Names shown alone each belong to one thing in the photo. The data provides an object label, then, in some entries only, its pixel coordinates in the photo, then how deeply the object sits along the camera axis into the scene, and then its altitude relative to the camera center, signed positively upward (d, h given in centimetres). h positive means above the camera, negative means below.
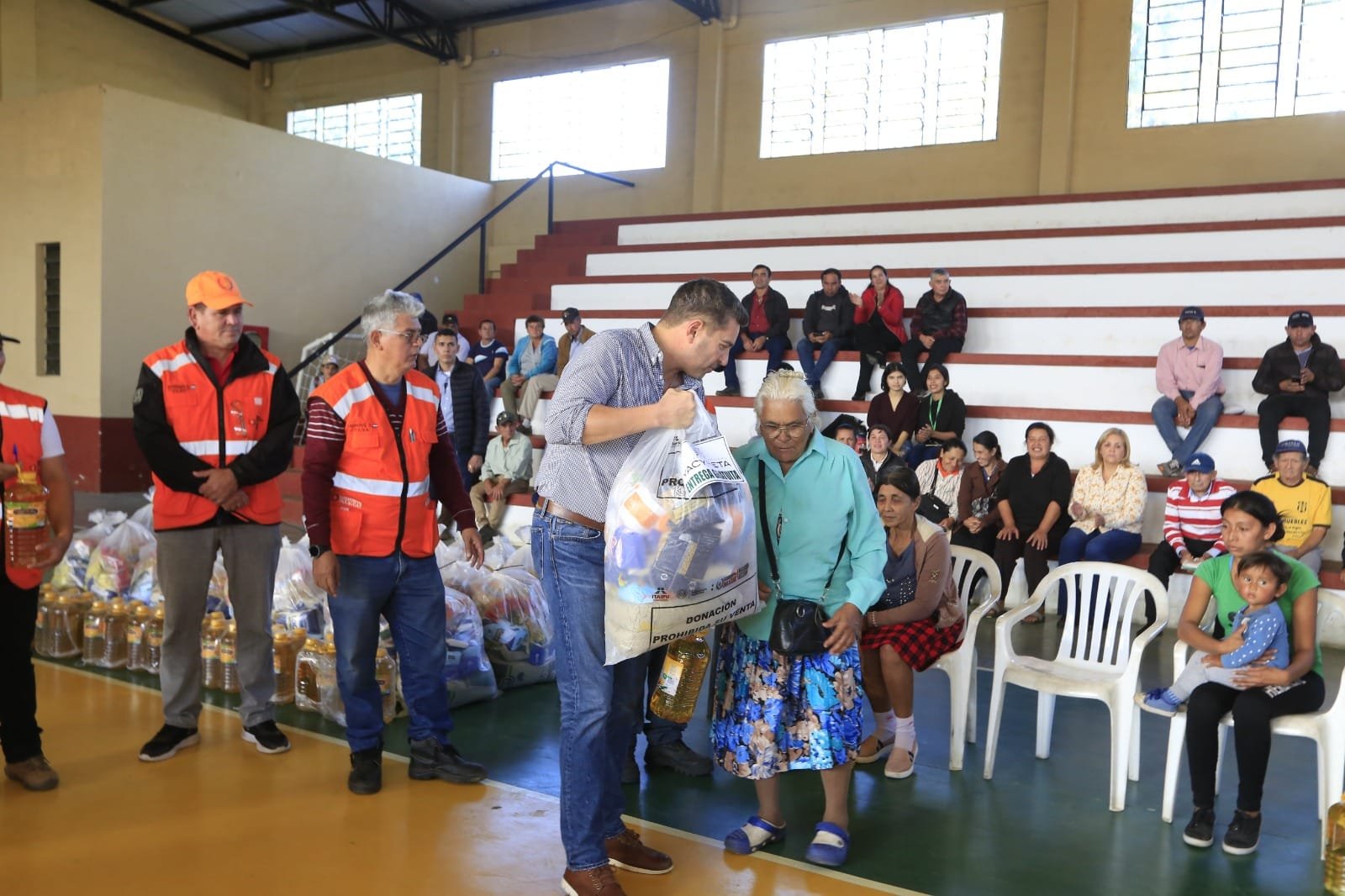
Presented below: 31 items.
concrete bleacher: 769 +82
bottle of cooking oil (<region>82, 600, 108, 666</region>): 483 -124
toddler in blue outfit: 323 -67
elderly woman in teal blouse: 289 -58
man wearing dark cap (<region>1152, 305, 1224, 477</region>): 701 +3
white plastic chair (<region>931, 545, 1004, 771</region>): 385 -104
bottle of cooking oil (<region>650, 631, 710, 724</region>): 289 -80
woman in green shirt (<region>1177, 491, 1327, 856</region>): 319 -87
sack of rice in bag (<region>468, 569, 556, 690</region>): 466 -113
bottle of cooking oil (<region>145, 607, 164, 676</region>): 468 -122
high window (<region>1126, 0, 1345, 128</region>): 1005 +312
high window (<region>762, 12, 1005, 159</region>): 1163 +317
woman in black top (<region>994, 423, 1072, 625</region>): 661 -73
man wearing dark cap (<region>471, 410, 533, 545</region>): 845 -86
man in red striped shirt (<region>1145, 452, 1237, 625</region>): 599 -68
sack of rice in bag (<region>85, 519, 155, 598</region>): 507 -99
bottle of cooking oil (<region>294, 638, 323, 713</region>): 423 -124
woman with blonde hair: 638 -69
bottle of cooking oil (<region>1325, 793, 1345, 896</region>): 289 -119
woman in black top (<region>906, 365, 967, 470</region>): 761 -26
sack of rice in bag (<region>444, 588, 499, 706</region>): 437 -117
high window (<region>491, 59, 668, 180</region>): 1367 +314
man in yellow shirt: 585 -56
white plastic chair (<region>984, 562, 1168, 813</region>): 355 -96
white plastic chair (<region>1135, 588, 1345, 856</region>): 320 -98
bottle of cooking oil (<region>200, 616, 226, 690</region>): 452 -123
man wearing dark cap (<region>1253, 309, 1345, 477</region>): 676 +9
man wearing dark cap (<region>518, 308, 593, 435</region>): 913 -7
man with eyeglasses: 333 -51
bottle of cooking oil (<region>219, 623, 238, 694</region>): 447 -125
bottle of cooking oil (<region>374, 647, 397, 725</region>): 421 -119
